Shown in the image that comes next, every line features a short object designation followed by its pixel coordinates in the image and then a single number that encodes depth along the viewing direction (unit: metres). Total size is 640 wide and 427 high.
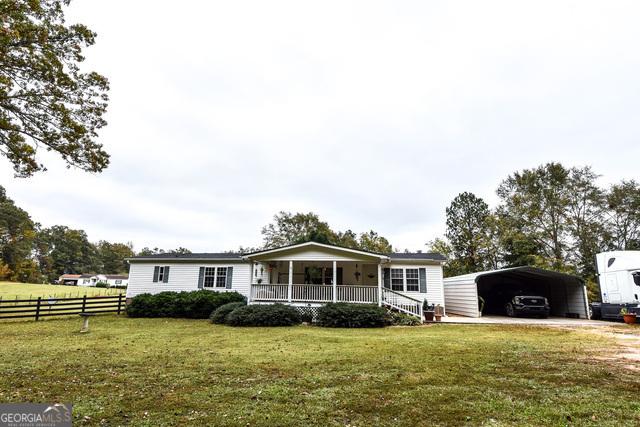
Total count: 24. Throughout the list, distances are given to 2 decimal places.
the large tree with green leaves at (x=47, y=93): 7.23
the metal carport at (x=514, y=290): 18.62
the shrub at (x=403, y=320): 14.96
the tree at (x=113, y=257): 80.50
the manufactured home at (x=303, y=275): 16.77
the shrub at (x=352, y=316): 14.06
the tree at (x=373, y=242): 41.97
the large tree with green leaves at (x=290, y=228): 42.31
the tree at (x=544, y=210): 30.53
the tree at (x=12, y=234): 52.56
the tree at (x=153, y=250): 66.09
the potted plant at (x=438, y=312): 16.34
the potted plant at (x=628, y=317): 15.41
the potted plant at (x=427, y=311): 16.45
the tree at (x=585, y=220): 29.83
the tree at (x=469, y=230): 34.41
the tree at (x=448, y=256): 35.32
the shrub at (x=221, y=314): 15.11
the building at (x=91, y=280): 67.12
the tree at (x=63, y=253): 72.25
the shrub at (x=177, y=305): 17.09
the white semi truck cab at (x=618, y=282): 16.06
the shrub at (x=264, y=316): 14.08
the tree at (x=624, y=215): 29.09
